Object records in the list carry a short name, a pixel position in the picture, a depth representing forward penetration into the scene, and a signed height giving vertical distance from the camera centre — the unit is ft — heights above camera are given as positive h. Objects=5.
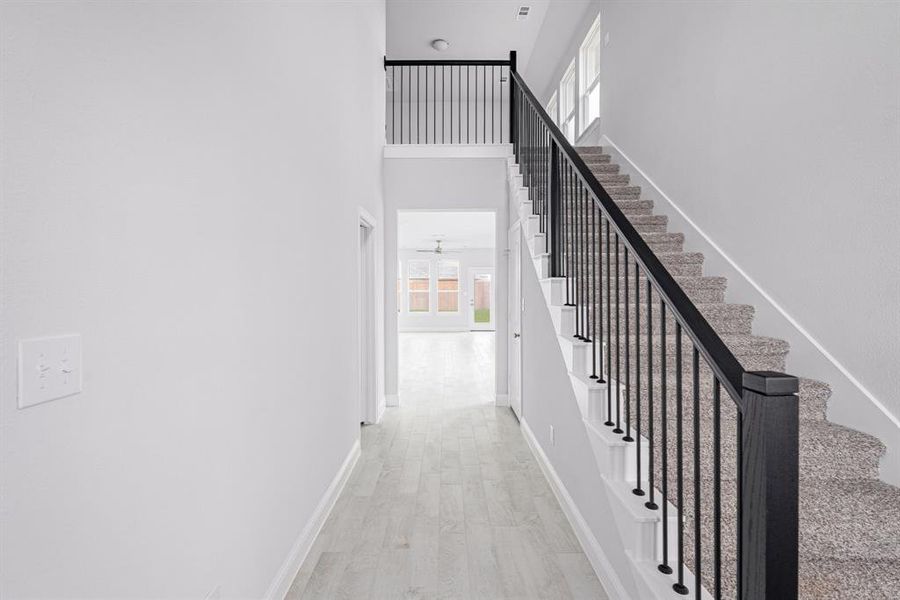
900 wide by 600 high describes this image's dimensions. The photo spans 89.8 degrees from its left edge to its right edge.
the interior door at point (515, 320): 14.69 -0.79
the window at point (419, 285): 46.55 +1.21
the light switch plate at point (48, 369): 2.60 -0.44
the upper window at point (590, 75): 19.08 +9.98
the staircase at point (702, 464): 4.62 -2.12
